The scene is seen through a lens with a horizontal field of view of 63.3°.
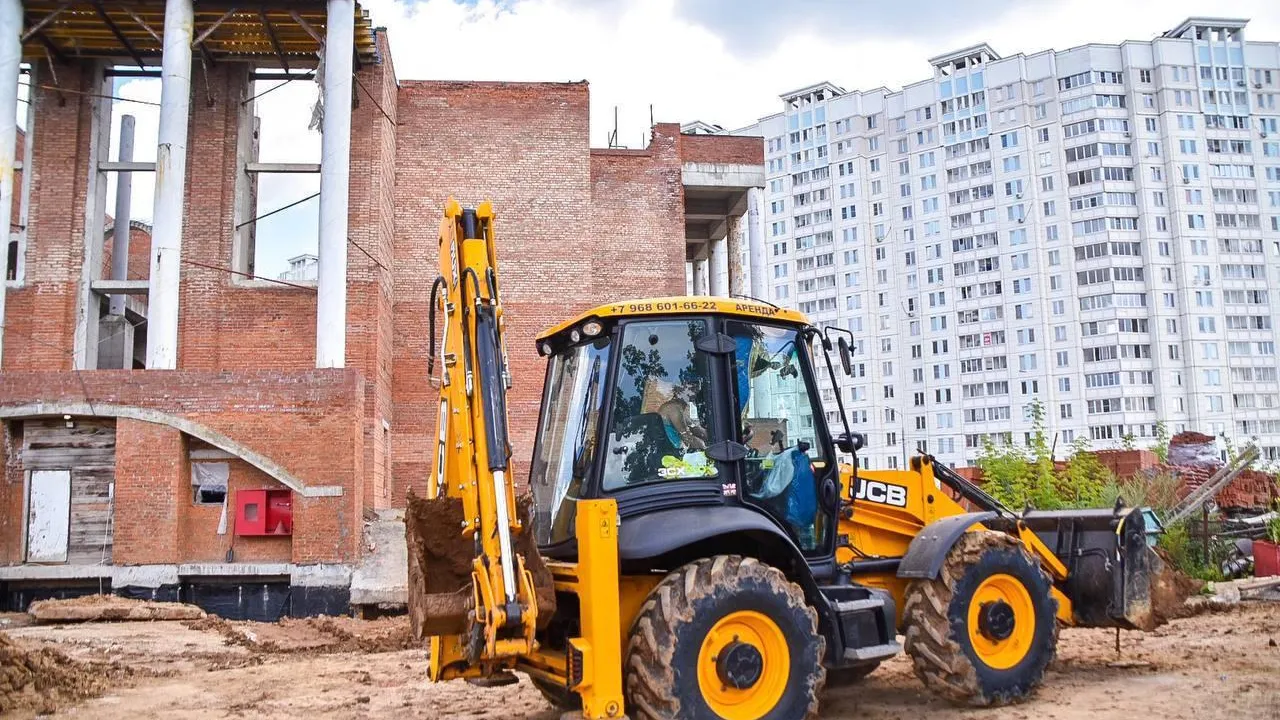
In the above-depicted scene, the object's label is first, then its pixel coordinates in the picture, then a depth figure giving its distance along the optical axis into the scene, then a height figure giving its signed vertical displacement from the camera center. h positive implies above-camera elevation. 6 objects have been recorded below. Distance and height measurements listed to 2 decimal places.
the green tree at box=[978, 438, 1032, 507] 16.89 -0.03
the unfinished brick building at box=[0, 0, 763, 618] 16.28 +4.40
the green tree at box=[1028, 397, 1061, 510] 16.31 -0.05
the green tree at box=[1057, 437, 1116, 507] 16.17 -0.15
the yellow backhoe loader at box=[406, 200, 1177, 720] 5.39 -0.34
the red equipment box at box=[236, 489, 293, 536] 16.50 -0.33
